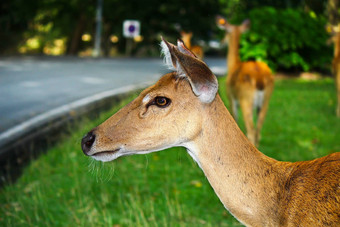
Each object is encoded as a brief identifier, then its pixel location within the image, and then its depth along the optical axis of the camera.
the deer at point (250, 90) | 7.40
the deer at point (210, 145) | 2.62
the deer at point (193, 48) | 15.79
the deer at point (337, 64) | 10.23
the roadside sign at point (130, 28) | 25.38
